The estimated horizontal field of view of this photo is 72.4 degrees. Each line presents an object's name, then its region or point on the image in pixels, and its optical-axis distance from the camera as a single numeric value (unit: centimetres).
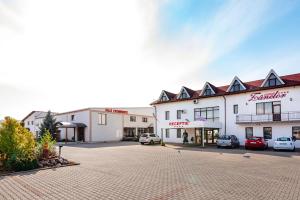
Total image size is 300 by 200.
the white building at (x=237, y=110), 2066
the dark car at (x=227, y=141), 2084
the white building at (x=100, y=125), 3126
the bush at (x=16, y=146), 940
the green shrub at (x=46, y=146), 1112
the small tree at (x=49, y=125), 3090
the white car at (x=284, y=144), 1799
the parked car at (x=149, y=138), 2561
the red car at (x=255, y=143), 1933
